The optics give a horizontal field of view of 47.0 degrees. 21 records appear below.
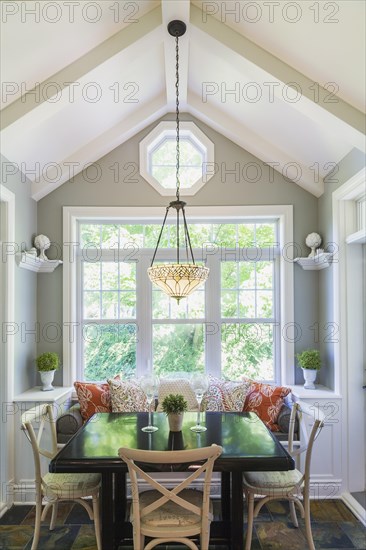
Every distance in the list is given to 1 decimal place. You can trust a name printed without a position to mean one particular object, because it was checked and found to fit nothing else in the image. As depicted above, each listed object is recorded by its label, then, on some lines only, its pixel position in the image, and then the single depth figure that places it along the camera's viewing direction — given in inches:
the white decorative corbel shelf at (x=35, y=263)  140.3
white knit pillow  149.2
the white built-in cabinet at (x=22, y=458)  135.8
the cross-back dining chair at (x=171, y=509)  80.5
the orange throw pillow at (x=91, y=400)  143.6
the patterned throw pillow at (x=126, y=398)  143.1
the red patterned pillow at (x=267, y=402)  141.7
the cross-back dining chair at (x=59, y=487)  103.7
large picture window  165.8
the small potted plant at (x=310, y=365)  148.6
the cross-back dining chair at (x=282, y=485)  105.0
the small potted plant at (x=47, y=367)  147.6
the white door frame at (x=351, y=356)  138.4
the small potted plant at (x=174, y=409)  102.5
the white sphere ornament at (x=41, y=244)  154.1
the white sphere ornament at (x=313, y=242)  154.9
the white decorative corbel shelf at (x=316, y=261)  145.2
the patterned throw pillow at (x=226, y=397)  143.8
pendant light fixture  101.0
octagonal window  161.2
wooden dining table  87.0
